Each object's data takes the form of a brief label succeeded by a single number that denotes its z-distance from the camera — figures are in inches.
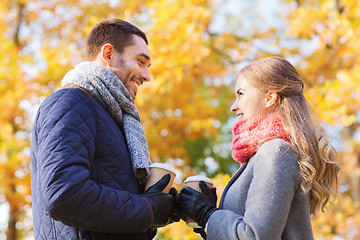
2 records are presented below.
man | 60.4
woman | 69.0
